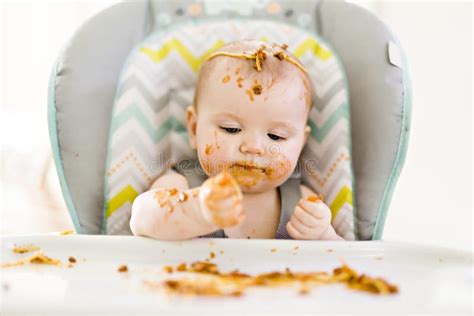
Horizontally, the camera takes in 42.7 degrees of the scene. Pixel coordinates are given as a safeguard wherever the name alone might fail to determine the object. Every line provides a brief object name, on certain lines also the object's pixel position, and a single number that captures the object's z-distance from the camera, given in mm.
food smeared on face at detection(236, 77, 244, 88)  1014
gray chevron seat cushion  1081
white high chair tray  622
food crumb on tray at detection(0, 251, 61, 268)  784
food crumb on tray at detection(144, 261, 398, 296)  658
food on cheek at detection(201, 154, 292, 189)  998
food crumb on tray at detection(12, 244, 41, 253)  838
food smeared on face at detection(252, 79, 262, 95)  1003
